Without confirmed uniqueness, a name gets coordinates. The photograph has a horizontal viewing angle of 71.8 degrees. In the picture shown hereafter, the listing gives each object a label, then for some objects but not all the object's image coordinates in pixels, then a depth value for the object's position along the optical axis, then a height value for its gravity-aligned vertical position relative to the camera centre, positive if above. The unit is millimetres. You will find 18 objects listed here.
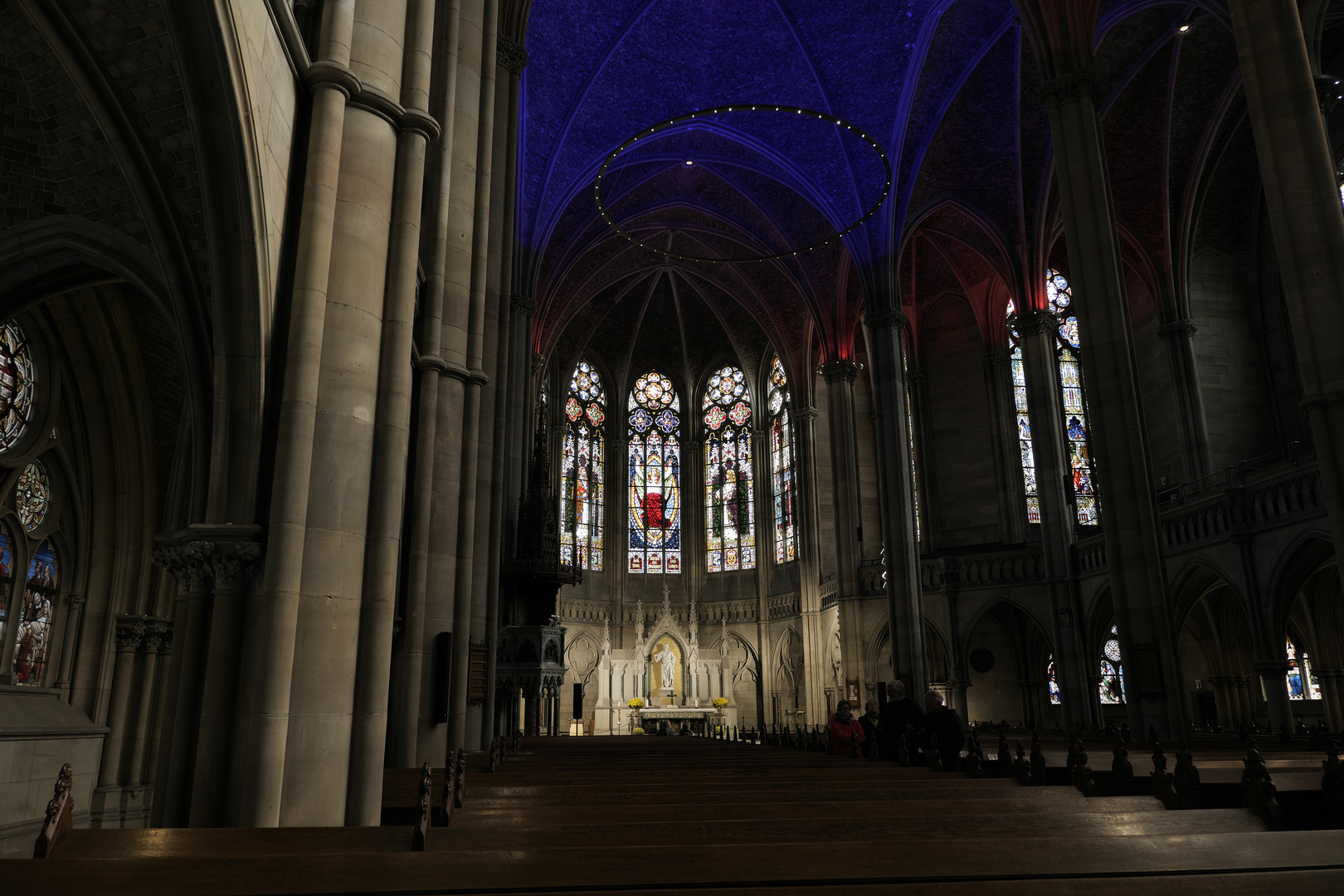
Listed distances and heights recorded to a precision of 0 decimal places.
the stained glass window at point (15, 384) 13289 +4568
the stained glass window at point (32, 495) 14055 +3165
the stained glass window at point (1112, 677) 23516 +536
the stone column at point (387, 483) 6566 +1624
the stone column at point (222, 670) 5727 +236
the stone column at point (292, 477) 5723 +1464
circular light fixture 16672 +10642
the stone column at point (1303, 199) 9469 +5171
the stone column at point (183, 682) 5840 +163
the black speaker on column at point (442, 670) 10047 +374
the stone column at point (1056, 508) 21828 +4478
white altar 29734 +913
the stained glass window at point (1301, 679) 20328 +366
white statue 30922 +1220
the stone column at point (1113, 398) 12672 +4211
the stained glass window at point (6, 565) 13781 +2086
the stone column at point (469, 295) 10781 +4740
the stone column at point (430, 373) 9789 +3490
